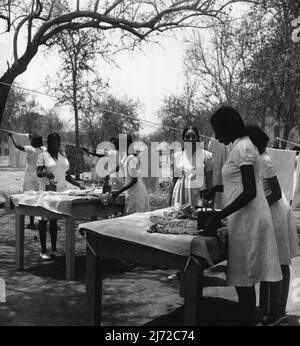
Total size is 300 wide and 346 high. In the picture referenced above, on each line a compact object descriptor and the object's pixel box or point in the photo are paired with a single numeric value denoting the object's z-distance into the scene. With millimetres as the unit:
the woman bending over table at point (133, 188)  5997
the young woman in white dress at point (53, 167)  6477
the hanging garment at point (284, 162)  9406
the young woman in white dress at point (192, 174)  5508
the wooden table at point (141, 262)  3148
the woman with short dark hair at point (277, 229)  3895
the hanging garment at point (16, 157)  13359
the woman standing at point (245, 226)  3277
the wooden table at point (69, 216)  5574
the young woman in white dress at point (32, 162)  8219
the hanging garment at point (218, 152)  9055
